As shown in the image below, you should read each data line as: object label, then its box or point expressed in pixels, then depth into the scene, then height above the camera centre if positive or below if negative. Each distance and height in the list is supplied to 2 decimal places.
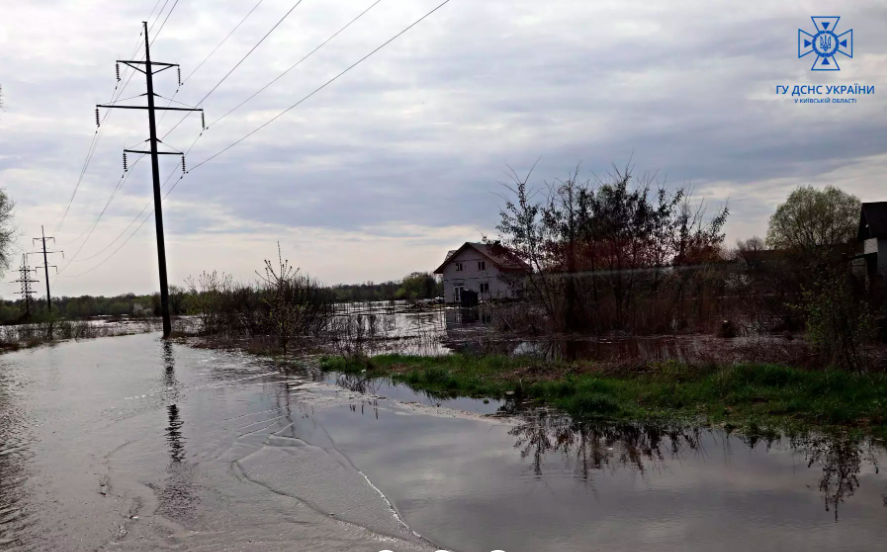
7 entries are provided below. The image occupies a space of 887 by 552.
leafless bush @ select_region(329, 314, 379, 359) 19.92 -1.43
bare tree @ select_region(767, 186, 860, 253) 60.38 +6.18
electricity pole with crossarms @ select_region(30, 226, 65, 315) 70.78 +5.93
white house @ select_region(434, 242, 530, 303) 69.44 +2.13
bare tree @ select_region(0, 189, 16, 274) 37.72 +5.17
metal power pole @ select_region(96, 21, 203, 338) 31.83 +7.79
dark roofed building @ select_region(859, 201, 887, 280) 35.72 +2.19
